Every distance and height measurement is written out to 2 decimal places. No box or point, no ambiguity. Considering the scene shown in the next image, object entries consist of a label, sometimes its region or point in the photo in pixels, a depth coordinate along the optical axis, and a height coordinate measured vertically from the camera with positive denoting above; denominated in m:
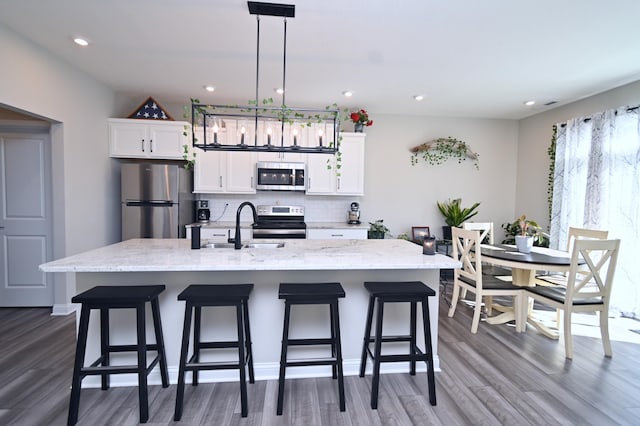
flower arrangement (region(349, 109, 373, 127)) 4.23 +1.16
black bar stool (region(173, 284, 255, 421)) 1.81 -0.71
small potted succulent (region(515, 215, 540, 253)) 3.18 -0.37
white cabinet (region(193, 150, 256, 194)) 4.45 +0.37
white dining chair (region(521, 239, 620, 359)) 2.54 -0.76
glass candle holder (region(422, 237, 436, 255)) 2.27 -0.33
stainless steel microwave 4.46 +0.33
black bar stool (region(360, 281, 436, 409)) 1.95 -0.75
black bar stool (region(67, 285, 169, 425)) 1.77 -0.85
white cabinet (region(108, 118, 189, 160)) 4.10 +0.79
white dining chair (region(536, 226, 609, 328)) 3.17 -0.37
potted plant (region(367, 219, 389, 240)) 4.70 -0.48
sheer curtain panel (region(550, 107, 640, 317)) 3.41 +0.24
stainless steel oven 4.26 -0.37
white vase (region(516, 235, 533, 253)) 3.18 -0.42
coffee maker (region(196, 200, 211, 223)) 4.63 -0.22
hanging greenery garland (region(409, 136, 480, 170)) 5.03 +0.85
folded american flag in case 4.18 +1.17
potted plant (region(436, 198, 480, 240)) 4.87 -0.18
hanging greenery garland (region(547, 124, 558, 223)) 4.42 +0.64
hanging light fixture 2.20 +0.60
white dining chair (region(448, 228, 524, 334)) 3.01 -0.83
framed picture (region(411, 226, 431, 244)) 4.91 -0.49
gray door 3.39 -0.23
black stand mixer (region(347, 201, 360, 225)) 4.73 -0.23
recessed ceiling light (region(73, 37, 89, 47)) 2.71 +1.40
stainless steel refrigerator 3.96 -0.05
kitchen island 2.02 -0.62
